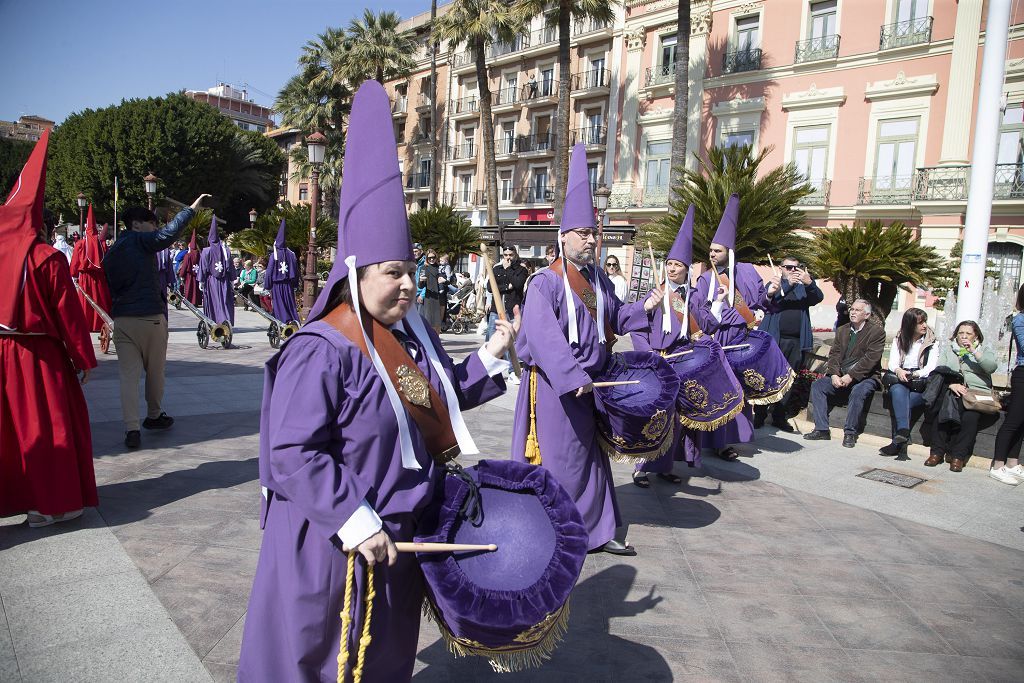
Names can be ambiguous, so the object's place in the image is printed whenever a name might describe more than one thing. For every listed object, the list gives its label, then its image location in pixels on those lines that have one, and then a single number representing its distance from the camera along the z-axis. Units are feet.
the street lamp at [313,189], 50.16
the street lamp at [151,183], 71.67
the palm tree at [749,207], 40.32
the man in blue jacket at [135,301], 20.27
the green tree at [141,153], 130.00
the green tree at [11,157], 147.84
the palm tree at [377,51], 123.44
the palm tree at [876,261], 33.88
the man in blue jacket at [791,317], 29.68
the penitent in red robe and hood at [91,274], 36.09
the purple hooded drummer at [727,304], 21.89
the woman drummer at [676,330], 19.47
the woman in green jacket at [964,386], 23.84
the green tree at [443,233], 76.23
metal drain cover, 22.03
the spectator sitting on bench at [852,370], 27.07
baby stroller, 59.57
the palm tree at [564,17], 79.30
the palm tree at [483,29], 89.51
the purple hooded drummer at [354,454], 6.86
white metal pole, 28.02
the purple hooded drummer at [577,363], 13.97
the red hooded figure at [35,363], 14.24
